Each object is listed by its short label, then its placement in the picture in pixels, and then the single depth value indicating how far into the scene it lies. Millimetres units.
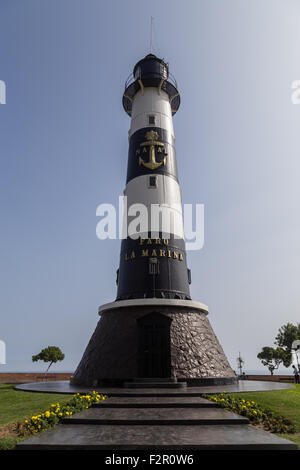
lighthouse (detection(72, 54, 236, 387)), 18312
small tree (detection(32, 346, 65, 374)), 40031
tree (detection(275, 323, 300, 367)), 50906
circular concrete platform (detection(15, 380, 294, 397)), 14172
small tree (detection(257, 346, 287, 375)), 55712
